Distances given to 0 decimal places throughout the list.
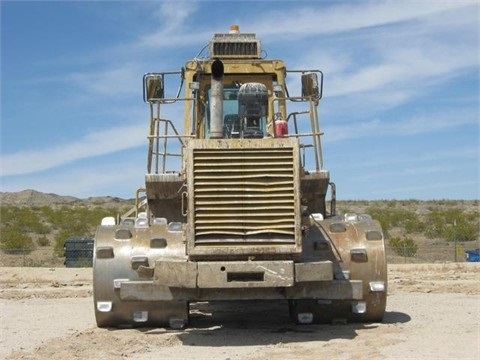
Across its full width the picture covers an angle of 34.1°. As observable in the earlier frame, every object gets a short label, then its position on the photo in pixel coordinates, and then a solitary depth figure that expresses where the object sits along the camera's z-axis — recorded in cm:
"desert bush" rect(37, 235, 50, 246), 3811
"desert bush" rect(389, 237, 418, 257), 2817
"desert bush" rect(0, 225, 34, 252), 3432
